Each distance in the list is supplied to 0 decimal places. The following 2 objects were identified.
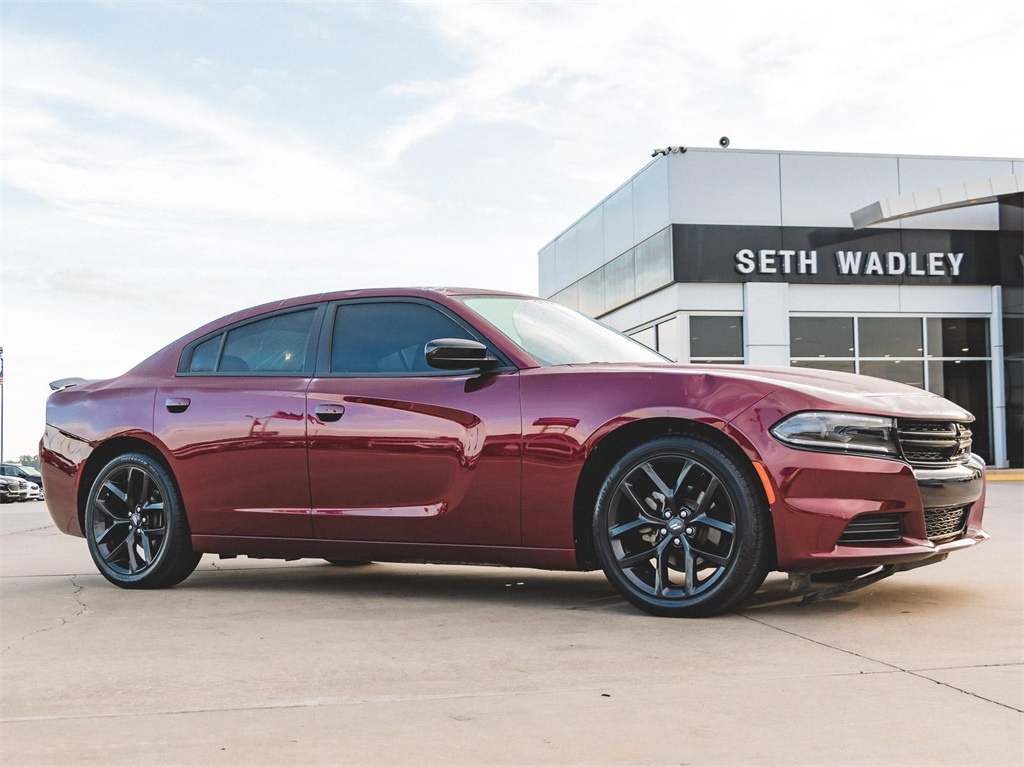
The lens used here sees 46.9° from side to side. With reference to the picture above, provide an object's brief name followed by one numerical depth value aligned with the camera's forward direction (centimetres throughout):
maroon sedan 471
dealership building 2436
